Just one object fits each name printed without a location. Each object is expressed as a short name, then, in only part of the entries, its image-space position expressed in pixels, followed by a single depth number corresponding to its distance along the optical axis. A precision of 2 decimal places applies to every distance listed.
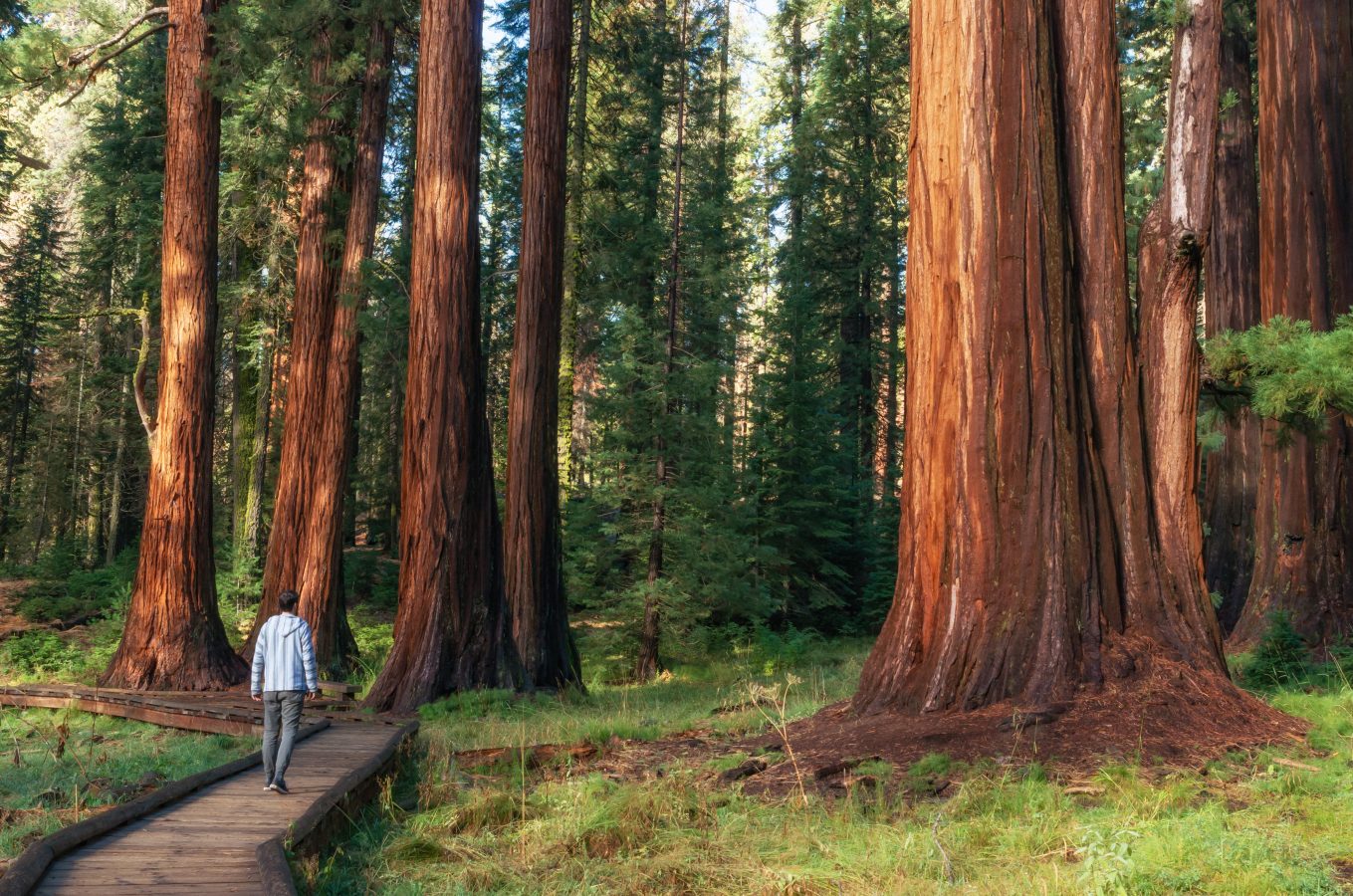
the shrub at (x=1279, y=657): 10.78
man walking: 7.67
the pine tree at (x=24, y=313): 39.00
